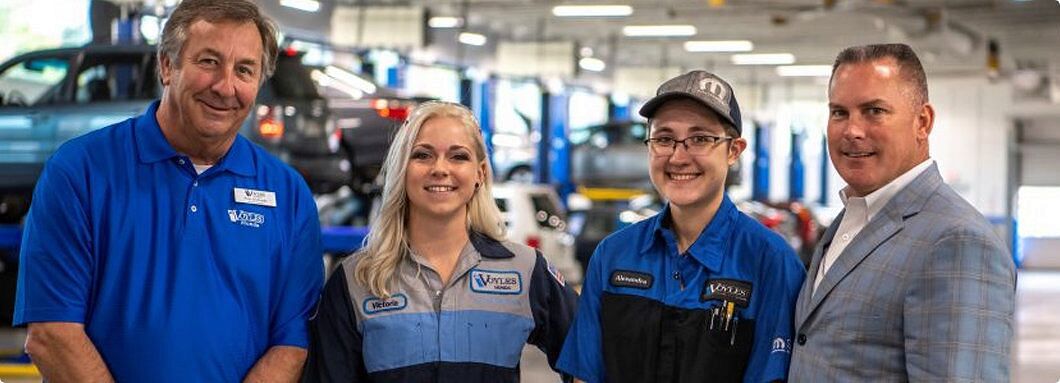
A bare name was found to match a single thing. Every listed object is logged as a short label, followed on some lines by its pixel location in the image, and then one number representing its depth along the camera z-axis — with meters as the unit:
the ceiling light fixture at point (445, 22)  22.14
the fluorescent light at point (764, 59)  28.53
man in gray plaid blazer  2.27
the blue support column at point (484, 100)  23.66
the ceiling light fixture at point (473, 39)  23.72
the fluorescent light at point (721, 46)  26.22
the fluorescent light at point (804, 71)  30.27
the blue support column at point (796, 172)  38.81
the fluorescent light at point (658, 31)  23.70
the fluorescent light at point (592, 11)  20.70
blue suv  9.06
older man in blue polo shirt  2.58
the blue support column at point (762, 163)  36.38
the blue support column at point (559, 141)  22.50
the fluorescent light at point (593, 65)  28.56
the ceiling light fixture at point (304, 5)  19.09
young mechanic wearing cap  2.64
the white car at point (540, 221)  13.01
